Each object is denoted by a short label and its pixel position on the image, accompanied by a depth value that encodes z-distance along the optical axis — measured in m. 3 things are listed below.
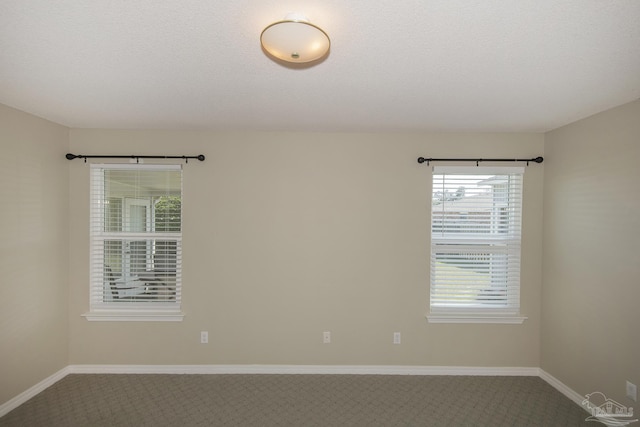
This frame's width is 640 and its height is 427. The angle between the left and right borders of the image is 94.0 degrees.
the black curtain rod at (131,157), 3.06
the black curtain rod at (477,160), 3.08
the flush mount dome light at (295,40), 1.28
